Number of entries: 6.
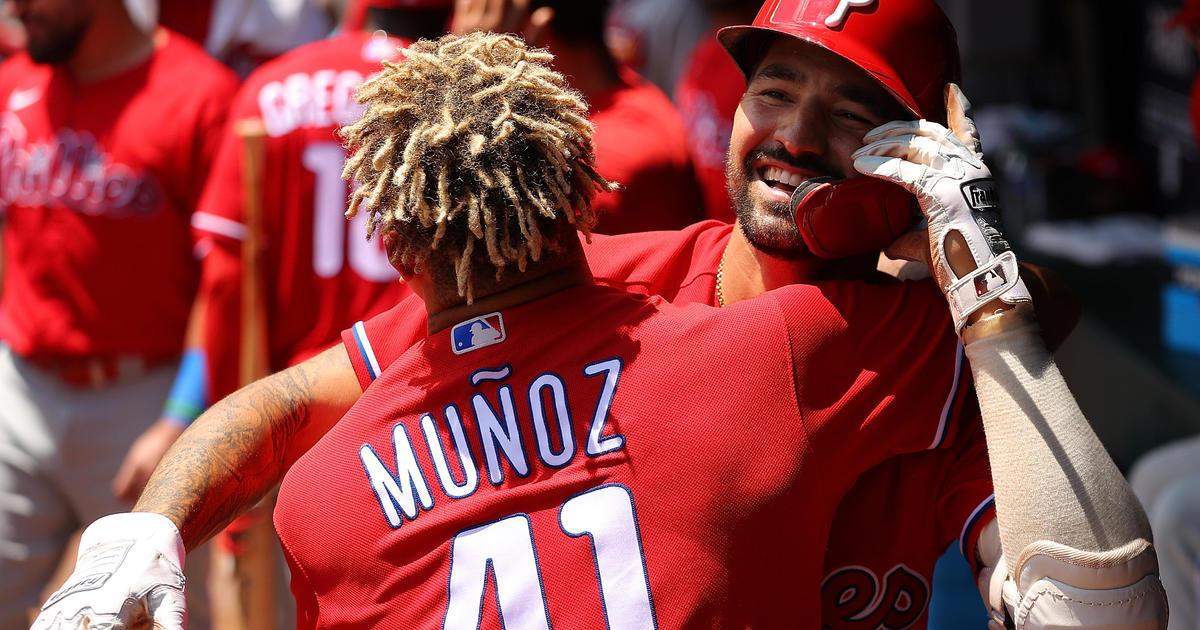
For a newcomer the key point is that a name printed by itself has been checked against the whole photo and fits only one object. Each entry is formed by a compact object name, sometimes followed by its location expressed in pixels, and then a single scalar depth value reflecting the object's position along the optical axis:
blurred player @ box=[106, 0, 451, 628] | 6.83
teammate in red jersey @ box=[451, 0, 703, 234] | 6.46
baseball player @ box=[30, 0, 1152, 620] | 4.00
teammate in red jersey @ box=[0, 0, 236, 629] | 7.57
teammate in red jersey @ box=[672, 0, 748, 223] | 9.09
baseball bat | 6.63
